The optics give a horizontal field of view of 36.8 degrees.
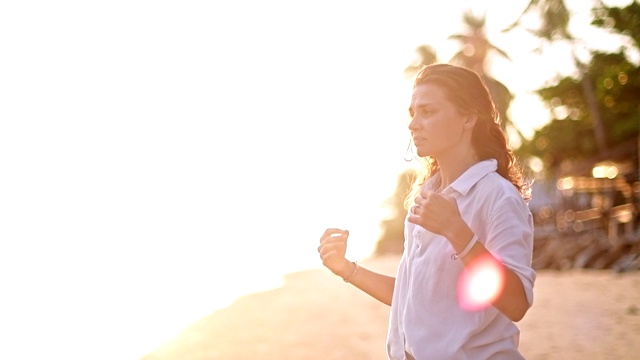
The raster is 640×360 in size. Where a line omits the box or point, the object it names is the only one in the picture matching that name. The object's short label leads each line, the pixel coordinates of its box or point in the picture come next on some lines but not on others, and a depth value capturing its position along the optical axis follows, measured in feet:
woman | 8.27
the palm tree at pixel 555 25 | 122.62
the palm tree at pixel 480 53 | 148.46
